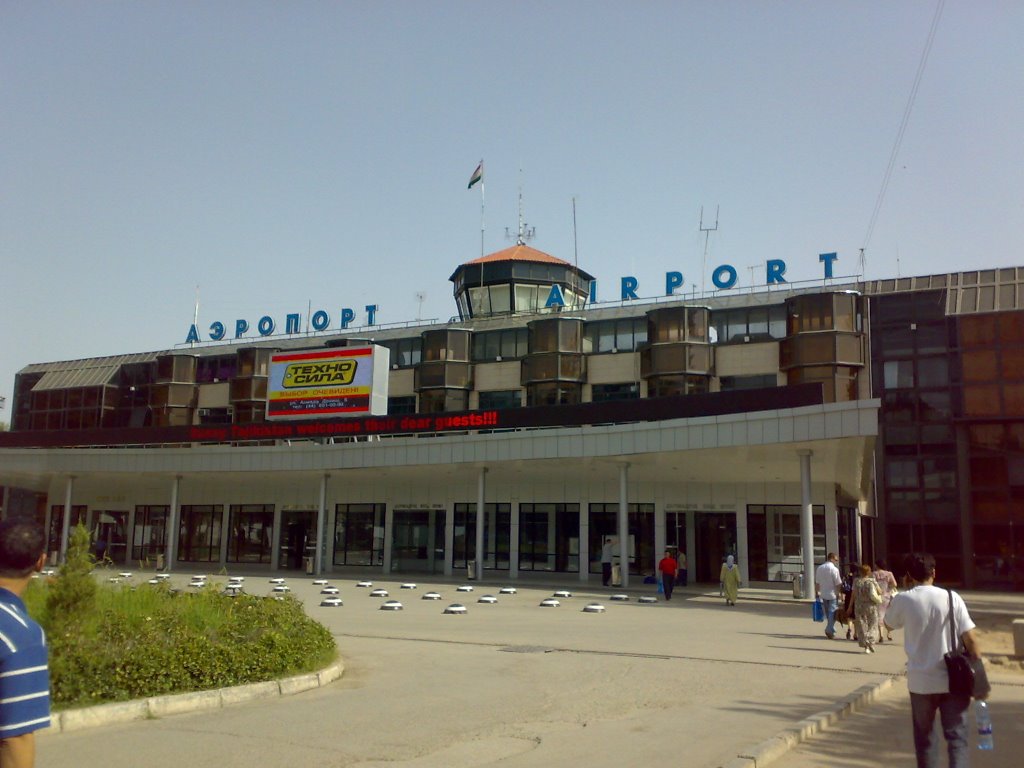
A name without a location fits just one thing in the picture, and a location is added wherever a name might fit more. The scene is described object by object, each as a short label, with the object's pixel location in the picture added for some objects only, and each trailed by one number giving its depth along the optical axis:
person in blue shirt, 4.09
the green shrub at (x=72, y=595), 10.51
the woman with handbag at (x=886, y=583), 19.89
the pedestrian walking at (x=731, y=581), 28.17
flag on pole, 58.47
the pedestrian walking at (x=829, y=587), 20.06
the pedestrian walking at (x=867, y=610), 17.12
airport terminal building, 38.31
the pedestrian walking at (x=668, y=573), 29.81
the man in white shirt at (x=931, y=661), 6.75
